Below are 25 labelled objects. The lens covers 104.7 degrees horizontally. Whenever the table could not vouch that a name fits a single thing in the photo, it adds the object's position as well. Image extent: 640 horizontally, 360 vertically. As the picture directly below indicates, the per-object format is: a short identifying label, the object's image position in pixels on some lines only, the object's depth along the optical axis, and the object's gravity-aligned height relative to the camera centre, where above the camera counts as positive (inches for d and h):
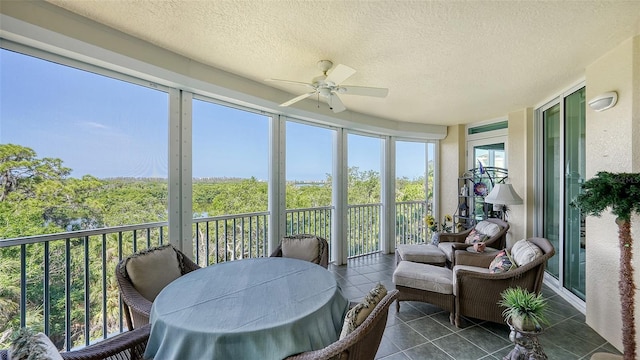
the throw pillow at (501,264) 94.0 -33.2
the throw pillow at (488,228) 140.3 -29.3
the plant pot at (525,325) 61.7 -36.7
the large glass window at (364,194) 179.8 -11.3
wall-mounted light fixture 82.3 +26.6
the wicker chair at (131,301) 65.6 -33.5
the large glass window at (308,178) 150.5 +0.8
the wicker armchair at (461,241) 128.7 -36.4
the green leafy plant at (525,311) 61.9 -34.1
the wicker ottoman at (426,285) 98.7 -43.9
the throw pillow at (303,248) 105.3 -30.0
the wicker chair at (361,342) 42.3 -29.1
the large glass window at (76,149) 71.3 +10.5
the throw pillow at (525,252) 90.8 -28.3
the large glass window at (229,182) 114.4 -1.1
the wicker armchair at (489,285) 88.0 -39.1
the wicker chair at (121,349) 48.6 -35.2
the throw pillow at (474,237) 139.7 -33.9
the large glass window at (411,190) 202.5 -9.3
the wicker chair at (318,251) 103.7 -31.3
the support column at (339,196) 167.5 -11.5
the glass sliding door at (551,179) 126.4 -0.4
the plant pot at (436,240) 158.8 -39.8
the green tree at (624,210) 64.8 -8.4
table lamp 138.4 -9.7
